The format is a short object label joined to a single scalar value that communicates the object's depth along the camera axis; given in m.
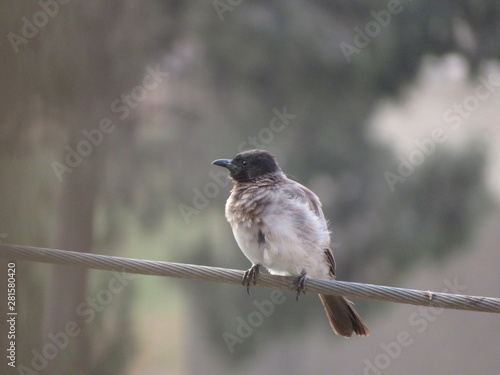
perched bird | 6.45
